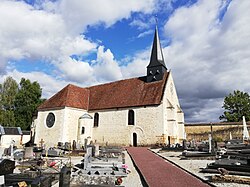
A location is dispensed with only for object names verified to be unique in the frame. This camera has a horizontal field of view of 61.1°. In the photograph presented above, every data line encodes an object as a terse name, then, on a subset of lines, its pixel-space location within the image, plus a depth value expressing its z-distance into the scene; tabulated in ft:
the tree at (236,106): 129.70
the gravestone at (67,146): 69.76
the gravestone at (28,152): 48.47
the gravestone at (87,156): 33.06
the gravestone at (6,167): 14.11
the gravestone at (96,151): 47.71
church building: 87.71
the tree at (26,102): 132.87
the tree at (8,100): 121.60
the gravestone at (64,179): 17.08
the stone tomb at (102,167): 31.24
